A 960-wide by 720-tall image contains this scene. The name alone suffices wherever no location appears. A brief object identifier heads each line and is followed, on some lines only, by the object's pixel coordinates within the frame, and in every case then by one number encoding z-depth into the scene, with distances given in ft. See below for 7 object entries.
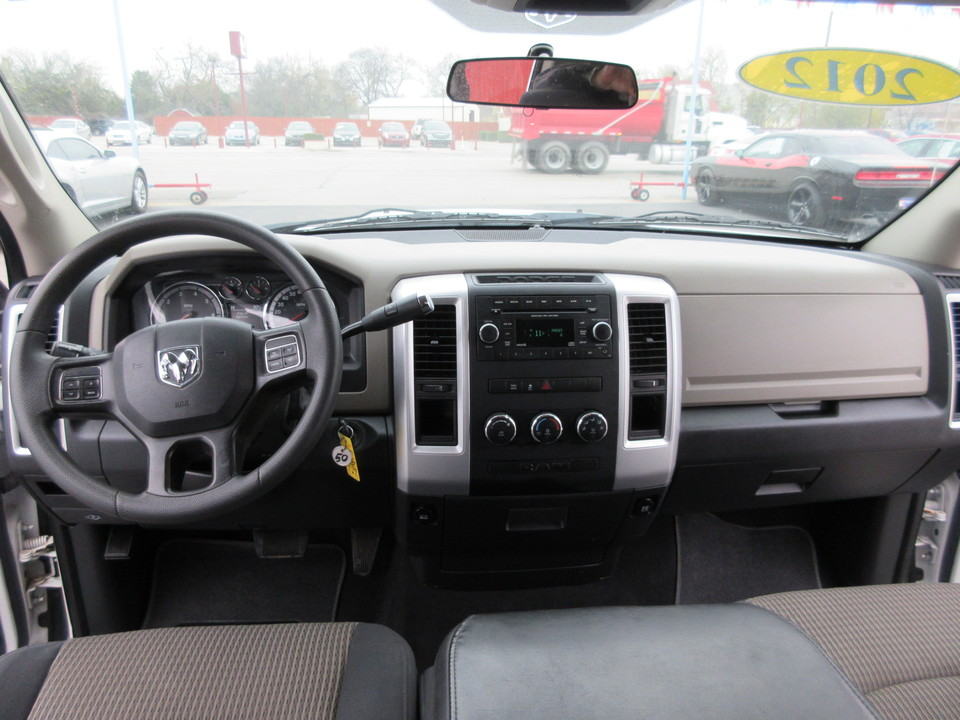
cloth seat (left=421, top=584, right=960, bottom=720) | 3.96
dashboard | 6.06
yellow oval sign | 7.25
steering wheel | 4.58
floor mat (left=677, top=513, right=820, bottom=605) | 8.93
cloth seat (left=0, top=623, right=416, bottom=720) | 4.32
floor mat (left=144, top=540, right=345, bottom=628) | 8.23
